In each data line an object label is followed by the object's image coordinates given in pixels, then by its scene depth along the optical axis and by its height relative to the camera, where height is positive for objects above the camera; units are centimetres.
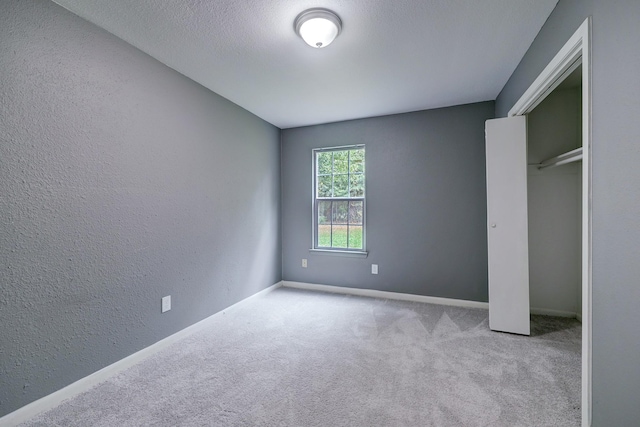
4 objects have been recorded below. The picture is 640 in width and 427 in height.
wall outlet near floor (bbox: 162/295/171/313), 238 -82
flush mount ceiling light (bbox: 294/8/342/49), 175 +127
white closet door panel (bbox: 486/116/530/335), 252 -15
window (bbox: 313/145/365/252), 390 +19
